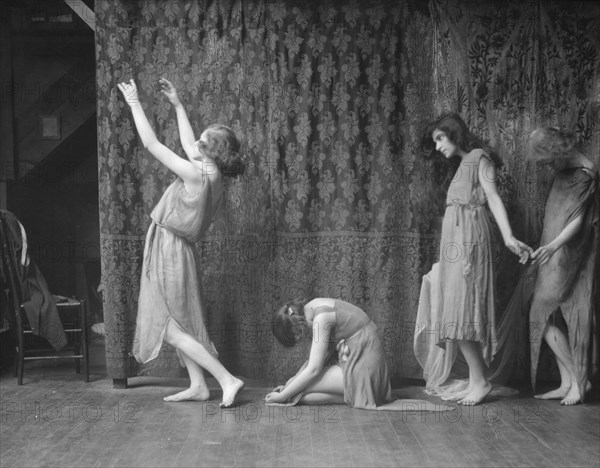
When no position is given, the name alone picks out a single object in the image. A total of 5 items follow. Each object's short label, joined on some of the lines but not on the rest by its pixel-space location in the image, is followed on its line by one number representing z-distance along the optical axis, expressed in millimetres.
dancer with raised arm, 4559
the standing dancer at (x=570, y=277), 4484
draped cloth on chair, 5043
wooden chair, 5012
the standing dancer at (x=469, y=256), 4477
